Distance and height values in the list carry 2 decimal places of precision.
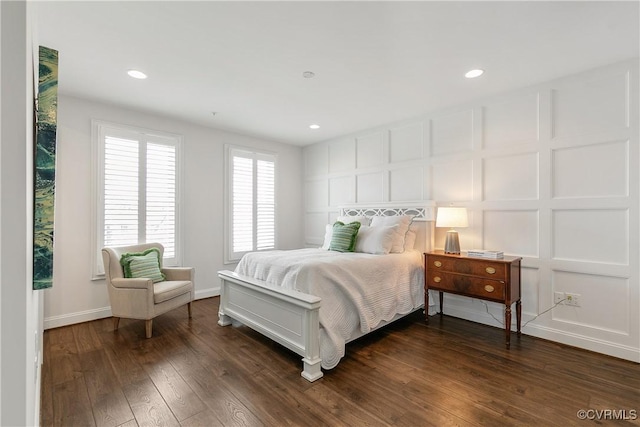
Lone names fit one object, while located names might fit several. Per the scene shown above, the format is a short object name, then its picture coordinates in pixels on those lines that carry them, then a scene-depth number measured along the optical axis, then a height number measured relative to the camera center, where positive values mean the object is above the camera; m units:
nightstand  2.84 -0.66
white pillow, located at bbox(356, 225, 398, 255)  3.54 -0.31
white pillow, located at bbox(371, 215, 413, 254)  3.64 -0.13
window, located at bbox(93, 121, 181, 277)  3.61 +0.33
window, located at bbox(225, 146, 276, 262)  4.80 +0.20
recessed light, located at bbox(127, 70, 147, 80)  2.84 +1.36
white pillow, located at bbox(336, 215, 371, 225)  4.19 -0.08
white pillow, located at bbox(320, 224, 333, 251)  4.04 -0.31
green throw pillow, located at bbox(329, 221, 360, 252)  3.70 -0.29
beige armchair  3.06 -0.85
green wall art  1.23 +0.21
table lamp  3.31 -0.09
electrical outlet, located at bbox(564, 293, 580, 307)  2.86 -0.83
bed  2.41 -0.79
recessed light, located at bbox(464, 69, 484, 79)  2.83 +1.36
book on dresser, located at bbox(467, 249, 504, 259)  2.99 -0.41
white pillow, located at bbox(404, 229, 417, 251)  3.81 -0.33
